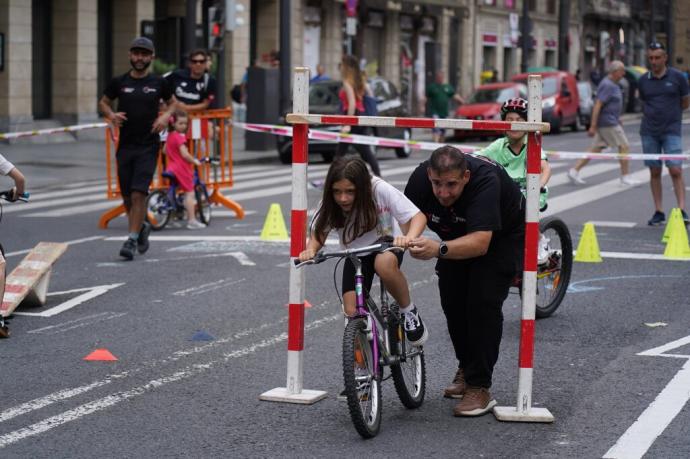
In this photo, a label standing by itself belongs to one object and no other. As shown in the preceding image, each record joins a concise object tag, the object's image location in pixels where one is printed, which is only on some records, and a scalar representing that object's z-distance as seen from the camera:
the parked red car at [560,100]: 36.44
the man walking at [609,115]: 18.55
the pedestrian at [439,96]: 33.41
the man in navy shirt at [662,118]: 14.47
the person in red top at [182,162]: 14.41
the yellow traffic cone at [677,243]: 12.09
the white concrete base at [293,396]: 6.68
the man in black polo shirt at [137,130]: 11.80
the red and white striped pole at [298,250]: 6.66
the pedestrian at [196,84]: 15.19
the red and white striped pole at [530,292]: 6.41
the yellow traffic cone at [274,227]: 13.27
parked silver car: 39.50
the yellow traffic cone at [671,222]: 12.11
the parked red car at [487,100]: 33.75
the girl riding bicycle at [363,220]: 6.21
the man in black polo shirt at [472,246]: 6.21
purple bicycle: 5.95
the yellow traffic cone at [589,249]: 11.84
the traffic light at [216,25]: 24.78
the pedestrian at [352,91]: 17.61
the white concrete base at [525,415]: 6.39
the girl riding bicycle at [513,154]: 9.03
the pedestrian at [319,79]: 27.59
